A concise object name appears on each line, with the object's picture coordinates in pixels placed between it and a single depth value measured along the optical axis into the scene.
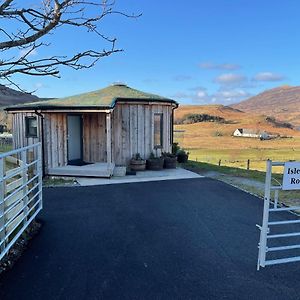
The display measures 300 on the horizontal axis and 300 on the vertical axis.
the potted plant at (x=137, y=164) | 11.42
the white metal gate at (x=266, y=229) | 3.41
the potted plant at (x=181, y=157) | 14.20
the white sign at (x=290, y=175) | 3.49
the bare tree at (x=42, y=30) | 3.15
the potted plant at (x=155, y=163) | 11.63
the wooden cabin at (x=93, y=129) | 10.50
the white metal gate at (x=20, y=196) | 3.77
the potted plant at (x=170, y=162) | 12.10
